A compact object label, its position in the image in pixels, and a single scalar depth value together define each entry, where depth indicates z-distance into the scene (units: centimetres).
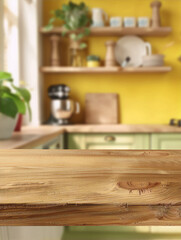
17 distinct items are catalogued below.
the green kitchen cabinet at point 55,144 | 178
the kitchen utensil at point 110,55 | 287
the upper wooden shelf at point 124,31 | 280
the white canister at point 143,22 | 289
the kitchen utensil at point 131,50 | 301
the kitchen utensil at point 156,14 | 284
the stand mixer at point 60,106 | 272
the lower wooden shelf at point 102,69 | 278
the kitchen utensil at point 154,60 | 279
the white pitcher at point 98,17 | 283
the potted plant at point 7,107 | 133
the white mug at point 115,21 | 286
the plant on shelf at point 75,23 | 276
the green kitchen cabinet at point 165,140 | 235
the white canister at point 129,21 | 288
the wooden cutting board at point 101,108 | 301
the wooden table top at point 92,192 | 47
